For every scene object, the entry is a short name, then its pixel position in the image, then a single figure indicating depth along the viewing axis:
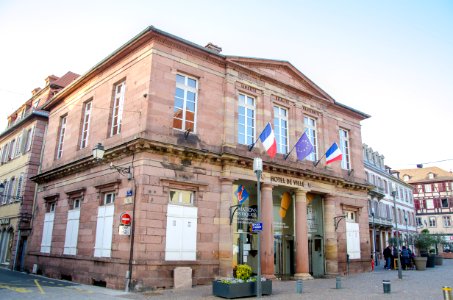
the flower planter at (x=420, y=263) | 23.80
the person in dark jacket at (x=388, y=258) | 25.61
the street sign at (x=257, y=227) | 12.04
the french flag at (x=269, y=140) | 16.17
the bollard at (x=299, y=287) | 12.90
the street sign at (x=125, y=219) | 13.66
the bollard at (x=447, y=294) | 8.09
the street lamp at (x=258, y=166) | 12.63
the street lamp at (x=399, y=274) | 17.64
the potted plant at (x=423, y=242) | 34.65
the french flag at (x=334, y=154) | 19.27
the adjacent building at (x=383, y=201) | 41.33
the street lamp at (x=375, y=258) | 32.78
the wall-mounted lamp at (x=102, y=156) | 14.52
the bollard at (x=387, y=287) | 12.57
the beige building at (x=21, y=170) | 23.65
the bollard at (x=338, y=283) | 14.13
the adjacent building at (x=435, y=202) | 60.31
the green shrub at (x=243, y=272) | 12.23
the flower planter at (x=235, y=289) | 11.58
